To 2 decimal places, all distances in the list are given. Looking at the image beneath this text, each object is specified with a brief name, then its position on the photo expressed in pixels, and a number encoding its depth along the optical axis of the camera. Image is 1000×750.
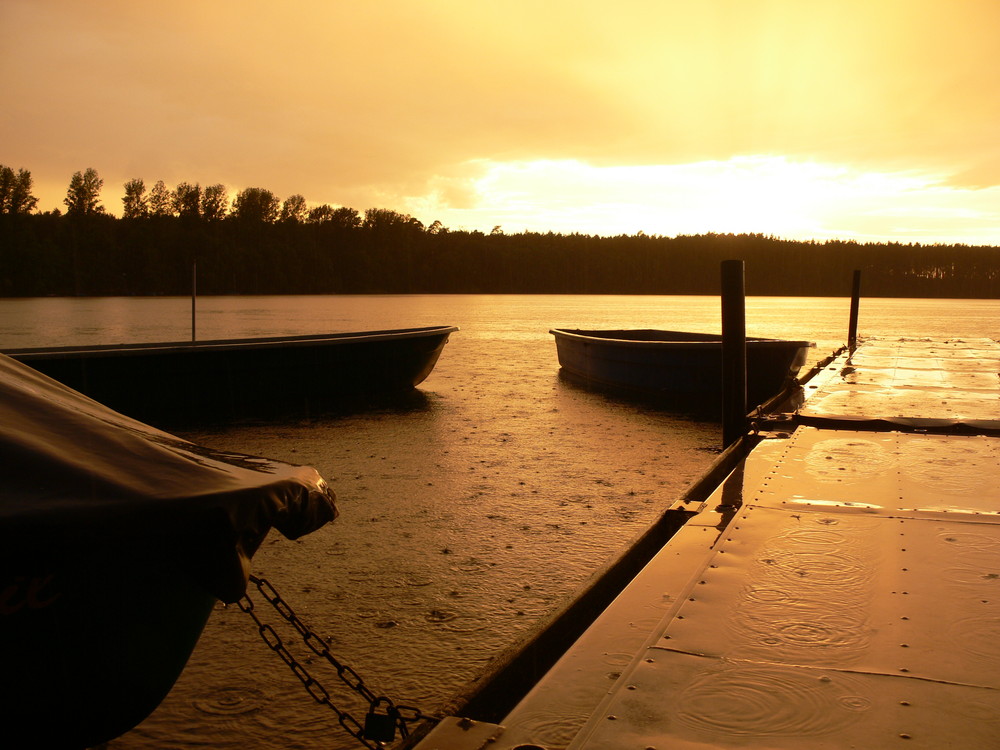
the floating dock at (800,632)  2.55
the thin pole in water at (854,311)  24.32
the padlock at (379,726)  2.97
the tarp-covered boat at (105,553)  2.39
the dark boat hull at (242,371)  13.78
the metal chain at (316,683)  2.87
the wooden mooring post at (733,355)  9.46
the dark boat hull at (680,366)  15.02
